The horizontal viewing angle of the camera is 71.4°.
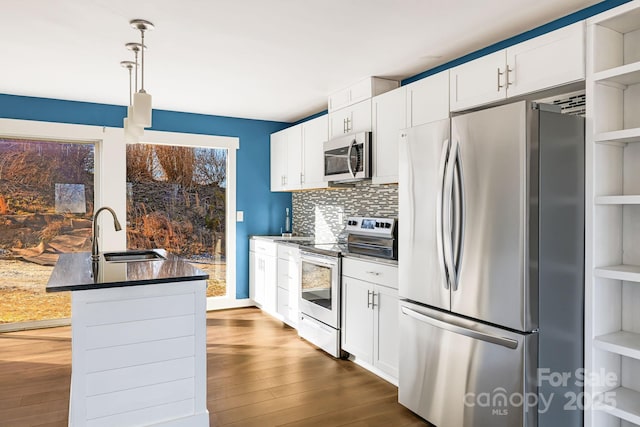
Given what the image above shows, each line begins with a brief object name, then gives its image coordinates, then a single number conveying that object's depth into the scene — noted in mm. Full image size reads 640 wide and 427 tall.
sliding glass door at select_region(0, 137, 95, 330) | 4488
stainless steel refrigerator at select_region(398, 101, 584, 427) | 2033
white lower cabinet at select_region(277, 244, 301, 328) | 4402
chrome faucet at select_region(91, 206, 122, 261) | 2822
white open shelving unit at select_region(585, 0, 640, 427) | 2078
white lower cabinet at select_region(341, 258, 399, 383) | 3084
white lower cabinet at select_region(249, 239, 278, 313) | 4891
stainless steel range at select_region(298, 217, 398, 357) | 3434
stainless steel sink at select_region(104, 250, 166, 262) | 3341
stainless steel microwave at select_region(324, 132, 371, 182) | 3674
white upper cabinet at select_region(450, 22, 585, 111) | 2176
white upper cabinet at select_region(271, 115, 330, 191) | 4504
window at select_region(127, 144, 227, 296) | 4996
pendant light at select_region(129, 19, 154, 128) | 2648
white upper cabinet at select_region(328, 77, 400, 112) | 3721
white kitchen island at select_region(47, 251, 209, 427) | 2180
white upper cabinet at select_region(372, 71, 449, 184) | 2980
